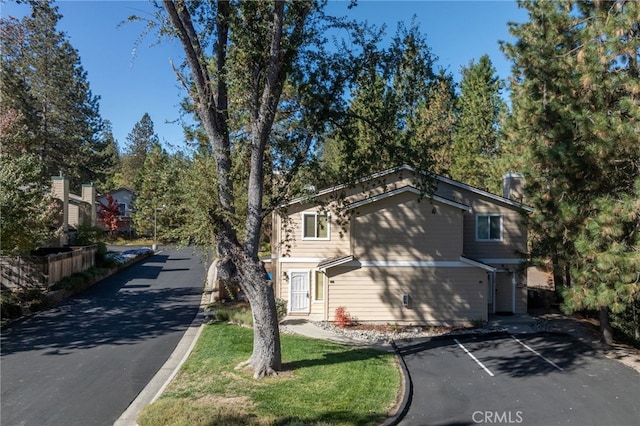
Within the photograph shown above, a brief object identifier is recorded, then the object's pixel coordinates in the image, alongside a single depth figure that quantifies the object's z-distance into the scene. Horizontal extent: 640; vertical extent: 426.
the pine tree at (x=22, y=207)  15.87
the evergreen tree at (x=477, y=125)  33.28
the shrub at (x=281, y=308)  19.05
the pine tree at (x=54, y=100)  34.50
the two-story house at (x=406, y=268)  18.42
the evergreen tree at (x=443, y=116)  33.97
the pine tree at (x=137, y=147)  84.12
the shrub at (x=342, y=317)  17.97
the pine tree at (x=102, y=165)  48.78
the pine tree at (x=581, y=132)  11.63
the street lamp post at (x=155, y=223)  43.12
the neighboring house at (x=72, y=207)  26.45
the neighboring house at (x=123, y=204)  57.12
